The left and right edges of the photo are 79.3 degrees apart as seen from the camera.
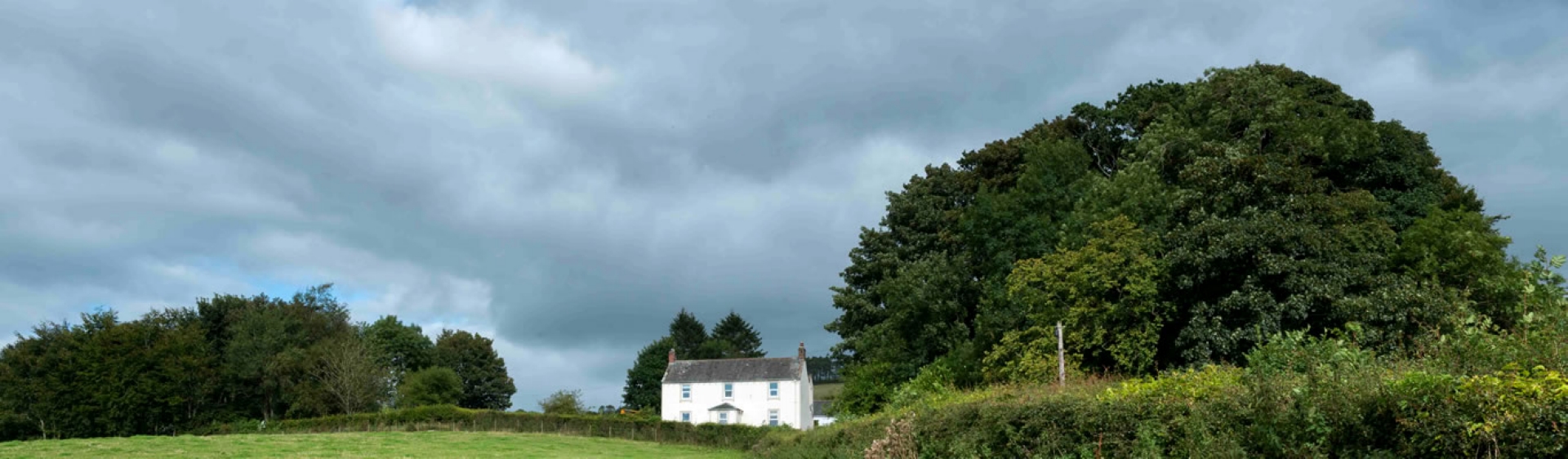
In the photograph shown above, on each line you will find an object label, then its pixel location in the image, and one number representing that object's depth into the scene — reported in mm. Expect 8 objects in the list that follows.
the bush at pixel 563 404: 85375
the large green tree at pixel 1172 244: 26047
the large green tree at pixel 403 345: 95594
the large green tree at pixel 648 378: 105062
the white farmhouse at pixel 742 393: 74688
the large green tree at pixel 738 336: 124812
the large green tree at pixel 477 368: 101812
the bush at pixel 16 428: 71562
